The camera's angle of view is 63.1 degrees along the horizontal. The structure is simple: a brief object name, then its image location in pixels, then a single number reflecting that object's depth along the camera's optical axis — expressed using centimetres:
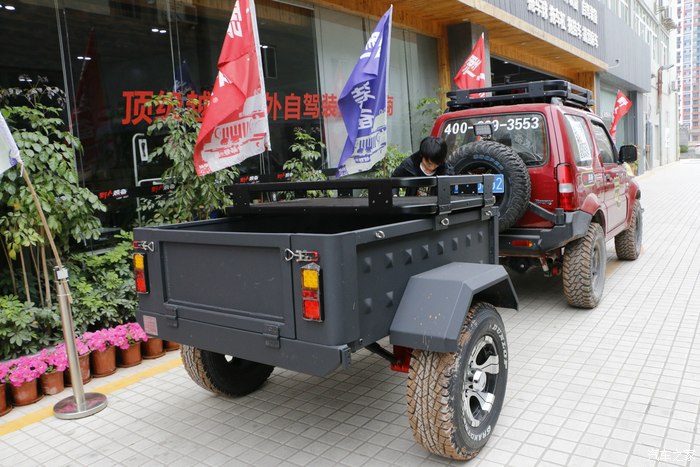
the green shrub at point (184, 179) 559
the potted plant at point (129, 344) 488
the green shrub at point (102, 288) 488
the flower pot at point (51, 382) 439
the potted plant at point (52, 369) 438
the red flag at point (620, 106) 1681
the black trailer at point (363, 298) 267
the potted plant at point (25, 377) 417
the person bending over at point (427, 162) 471
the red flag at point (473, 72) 1038
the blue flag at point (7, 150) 367
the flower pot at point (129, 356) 497
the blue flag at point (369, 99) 691
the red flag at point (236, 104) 521
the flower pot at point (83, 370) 454
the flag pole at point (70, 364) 397
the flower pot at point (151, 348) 517
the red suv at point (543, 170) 539
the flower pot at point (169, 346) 539
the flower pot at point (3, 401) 409
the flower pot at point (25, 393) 422
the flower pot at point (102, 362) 472
